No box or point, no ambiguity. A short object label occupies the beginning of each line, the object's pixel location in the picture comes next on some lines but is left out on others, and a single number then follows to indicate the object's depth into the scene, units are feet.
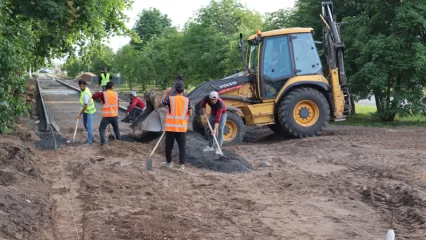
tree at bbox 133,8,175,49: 234.38
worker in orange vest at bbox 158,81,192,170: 34.03
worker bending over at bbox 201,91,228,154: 37.36
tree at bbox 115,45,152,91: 124.58
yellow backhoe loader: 43.83
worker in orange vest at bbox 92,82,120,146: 41.29
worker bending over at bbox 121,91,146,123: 46.78
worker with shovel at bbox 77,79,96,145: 43.29
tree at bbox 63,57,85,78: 271.45
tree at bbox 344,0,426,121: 53.78
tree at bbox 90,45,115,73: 96.84
